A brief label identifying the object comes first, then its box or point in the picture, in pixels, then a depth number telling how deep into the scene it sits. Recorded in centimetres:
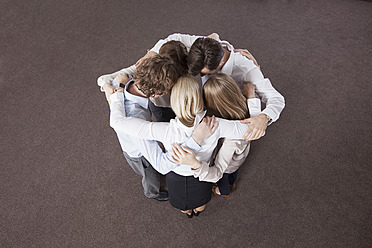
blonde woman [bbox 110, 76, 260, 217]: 118
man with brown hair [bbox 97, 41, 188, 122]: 131
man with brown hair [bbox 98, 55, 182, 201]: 118
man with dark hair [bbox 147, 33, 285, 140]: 129
